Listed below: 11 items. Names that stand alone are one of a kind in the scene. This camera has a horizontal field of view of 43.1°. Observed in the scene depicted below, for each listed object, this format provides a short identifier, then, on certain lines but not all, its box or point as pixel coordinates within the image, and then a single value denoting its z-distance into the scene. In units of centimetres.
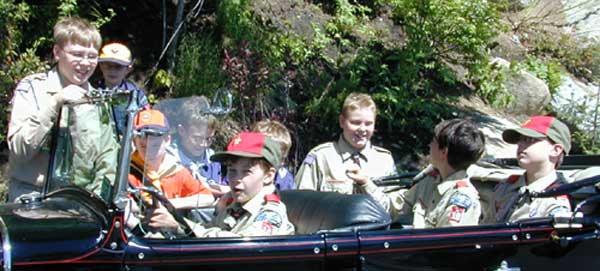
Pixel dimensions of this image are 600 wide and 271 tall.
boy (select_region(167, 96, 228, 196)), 327
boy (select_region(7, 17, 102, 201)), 365
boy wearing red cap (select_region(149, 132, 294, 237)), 337
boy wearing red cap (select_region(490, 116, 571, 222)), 364
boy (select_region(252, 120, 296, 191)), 435
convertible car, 278
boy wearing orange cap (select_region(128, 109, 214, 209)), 317
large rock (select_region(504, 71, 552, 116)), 982
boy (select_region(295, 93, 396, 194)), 466
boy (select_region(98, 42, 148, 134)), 461
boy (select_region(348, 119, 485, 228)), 359
